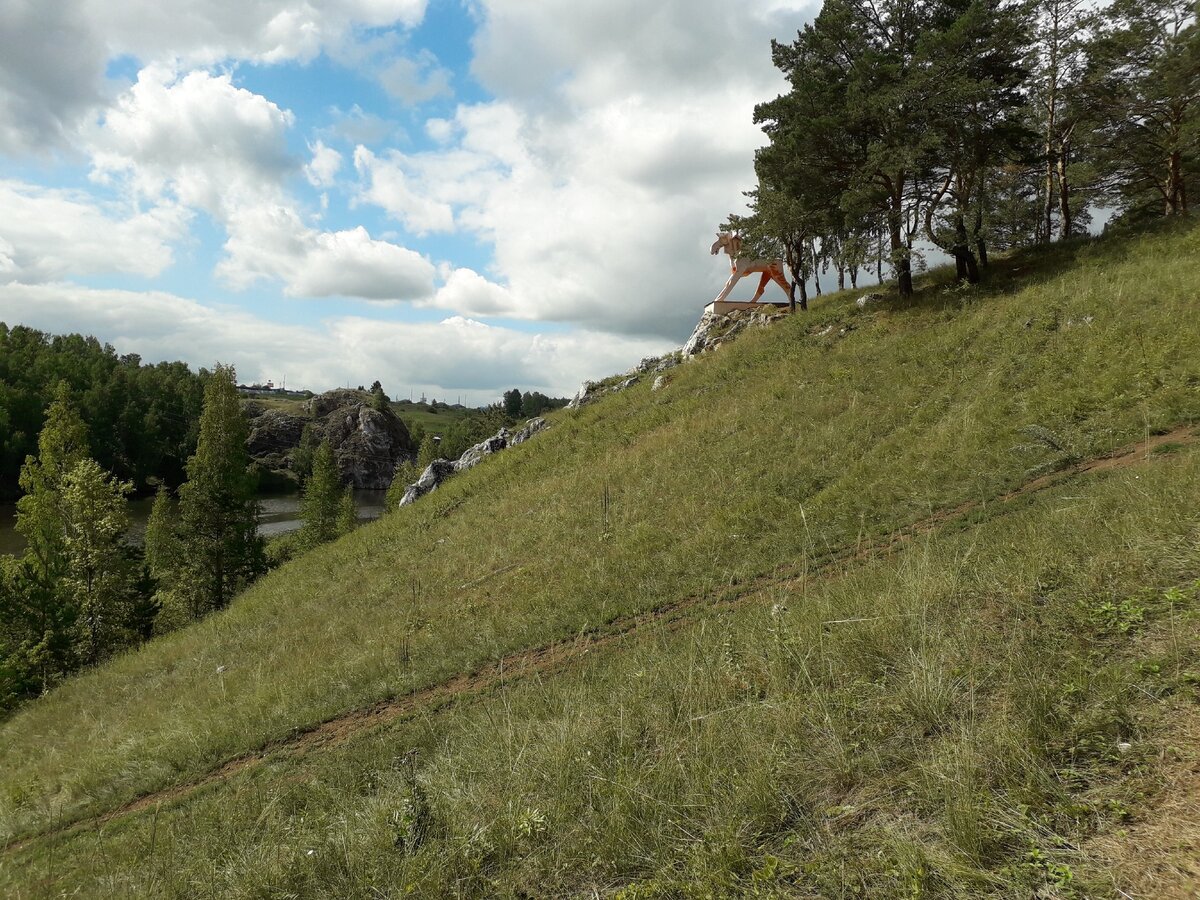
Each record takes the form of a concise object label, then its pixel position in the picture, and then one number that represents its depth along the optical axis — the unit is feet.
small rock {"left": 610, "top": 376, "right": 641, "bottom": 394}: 111.65
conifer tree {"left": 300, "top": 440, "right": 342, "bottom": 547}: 146.61
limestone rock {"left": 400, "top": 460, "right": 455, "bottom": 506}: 99.45
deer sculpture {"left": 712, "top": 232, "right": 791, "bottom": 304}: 110.73
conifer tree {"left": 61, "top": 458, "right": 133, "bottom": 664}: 77.66
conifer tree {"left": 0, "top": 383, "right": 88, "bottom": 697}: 69.05
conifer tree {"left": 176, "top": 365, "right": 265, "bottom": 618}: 89.97
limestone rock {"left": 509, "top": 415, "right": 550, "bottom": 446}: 99.27
